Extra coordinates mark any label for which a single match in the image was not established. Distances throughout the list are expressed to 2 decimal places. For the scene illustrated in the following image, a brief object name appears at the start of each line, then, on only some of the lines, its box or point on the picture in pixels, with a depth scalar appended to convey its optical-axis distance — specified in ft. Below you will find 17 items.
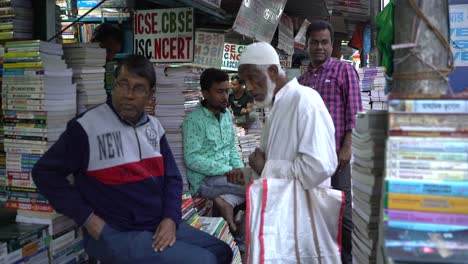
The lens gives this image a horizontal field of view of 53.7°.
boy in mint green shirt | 13.76
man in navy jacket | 7.42
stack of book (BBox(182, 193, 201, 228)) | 11.74
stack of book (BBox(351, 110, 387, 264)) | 6.03
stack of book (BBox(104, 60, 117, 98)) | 13.46
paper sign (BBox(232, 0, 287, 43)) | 18.51
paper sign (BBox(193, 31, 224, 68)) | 18.95
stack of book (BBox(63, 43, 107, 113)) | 10.85
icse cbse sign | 15.24
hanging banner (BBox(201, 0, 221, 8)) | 14.98
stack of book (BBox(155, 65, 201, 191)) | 14.38
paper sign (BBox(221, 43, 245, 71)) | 25.49
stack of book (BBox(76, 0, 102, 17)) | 15.92
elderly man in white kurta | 7.75
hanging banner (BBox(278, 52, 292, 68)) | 31.55
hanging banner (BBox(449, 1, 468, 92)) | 12.57
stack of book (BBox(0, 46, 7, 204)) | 10.53
